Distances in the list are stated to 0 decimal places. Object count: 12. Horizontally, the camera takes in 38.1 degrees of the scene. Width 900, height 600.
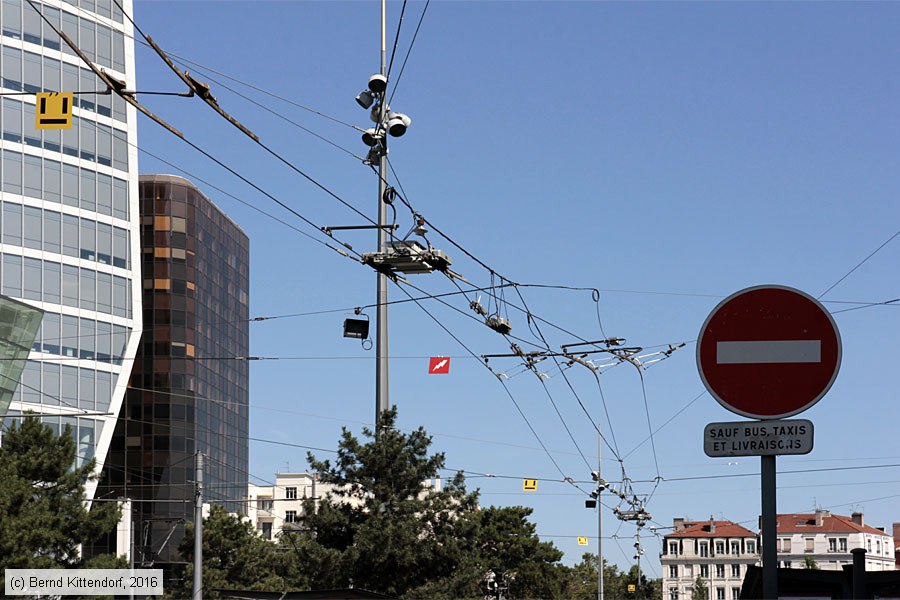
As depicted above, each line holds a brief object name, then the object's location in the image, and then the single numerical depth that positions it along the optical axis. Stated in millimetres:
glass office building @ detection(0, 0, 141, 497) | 69750
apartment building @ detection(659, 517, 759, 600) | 172375
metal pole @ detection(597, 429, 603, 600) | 70562
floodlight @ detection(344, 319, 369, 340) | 28125
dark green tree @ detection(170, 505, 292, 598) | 60156
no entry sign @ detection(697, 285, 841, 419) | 5035
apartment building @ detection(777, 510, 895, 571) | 170625
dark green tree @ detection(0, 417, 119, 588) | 35625
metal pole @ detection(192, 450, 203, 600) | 35281
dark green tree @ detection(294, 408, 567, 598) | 30020
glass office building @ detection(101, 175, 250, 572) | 90375
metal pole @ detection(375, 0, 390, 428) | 28219
